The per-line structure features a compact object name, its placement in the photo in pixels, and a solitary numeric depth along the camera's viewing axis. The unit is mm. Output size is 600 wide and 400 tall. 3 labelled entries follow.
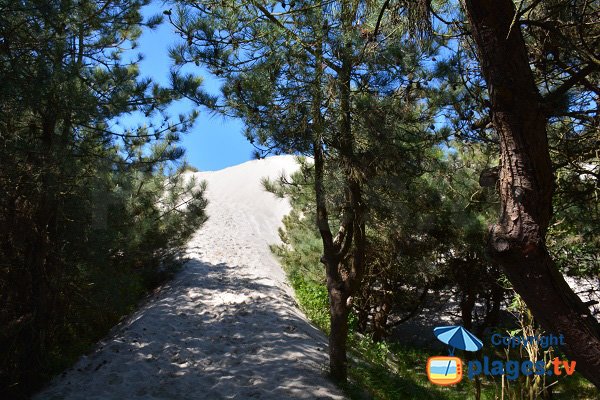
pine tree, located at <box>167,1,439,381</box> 4414
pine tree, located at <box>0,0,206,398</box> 4645
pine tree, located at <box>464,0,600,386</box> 2326
